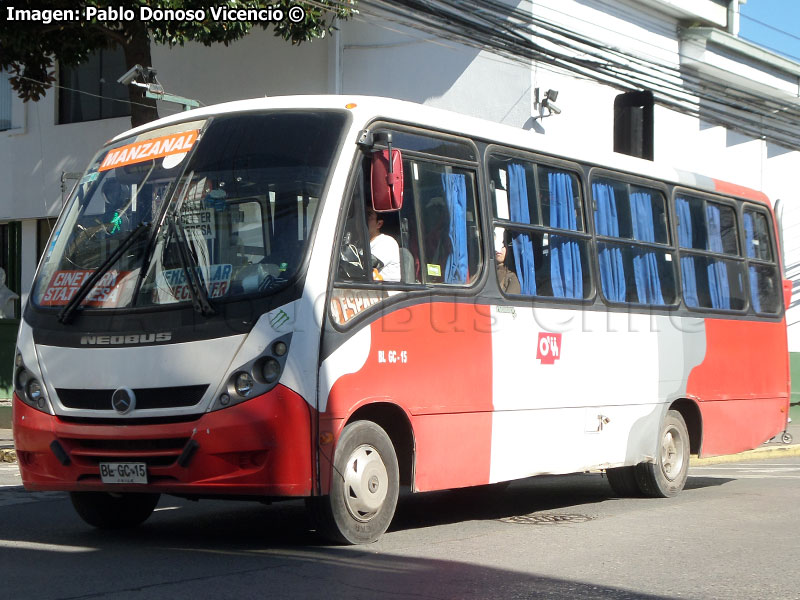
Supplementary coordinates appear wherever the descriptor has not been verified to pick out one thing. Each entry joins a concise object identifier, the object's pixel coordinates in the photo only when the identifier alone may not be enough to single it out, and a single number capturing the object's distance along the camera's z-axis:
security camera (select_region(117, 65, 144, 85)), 15.20
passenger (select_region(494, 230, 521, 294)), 8.88
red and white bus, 7.05
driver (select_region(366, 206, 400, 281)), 7.69
